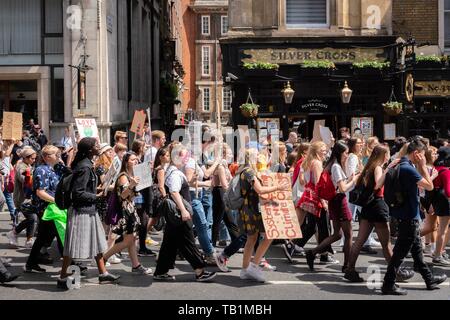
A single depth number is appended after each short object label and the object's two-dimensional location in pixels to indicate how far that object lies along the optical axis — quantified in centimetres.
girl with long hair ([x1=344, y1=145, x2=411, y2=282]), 858
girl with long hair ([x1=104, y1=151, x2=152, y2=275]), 898
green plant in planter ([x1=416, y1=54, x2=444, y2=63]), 2186
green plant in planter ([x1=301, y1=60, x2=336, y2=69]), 2155
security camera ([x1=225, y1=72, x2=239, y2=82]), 2141
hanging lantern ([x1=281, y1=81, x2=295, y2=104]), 2117
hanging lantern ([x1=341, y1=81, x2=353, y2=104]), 2141
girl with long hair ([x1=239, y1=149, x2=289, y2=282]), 886
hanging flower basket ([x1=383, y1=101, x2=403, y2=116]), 2128
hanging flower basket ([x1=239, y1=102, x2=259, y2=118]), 2097
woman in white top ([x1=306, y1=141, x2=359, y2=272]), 921
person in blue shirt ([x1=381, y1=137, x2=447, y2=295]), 803
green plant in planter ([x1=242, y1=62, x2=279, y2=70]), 2128
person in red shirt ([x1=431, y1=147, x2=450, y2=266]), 1000
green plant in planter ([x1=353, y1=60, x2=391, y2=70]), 2177
